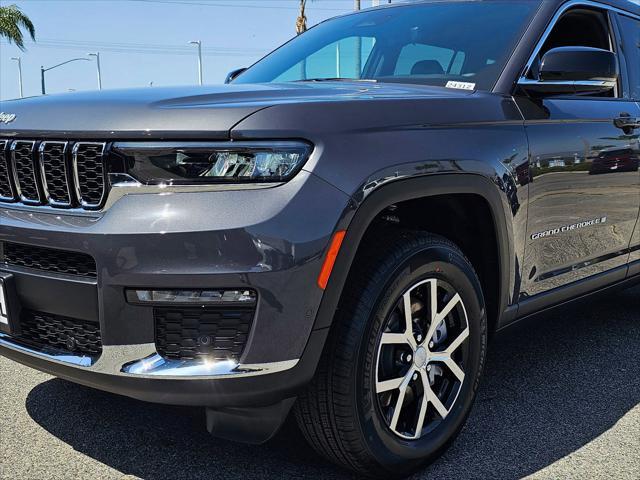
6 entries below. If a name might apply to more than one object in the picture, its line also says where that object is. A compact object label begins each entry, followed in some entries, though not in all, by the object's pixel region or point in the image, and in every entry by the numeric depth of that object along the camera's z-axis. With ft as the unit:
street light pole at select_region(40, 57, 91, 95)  122.52
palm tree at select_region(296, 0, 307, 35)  80.73
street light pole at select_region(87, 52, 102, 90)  142.31
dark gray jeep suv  5.95
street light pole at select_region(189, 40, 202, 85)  129.18
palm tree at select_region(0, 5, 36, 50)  82.79
